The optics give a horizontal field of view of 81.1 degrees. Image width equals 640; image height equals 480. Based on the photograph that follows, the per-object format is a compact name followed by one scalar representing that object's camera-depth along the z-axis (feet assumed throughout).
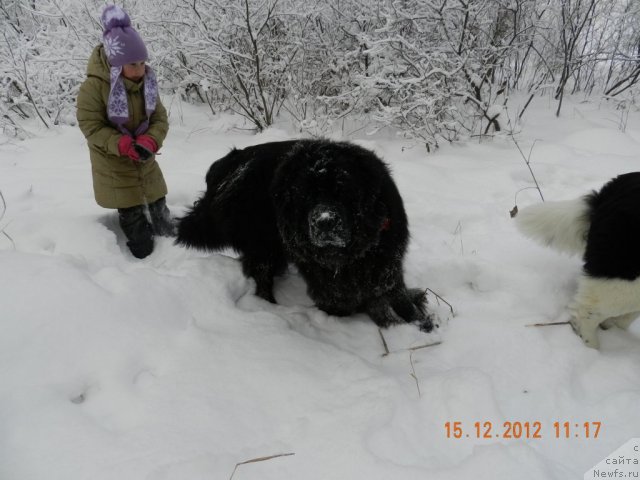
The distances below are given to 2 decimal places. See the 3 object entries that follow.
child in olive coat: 8.73
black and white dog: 6.20
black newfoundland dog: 6.75
